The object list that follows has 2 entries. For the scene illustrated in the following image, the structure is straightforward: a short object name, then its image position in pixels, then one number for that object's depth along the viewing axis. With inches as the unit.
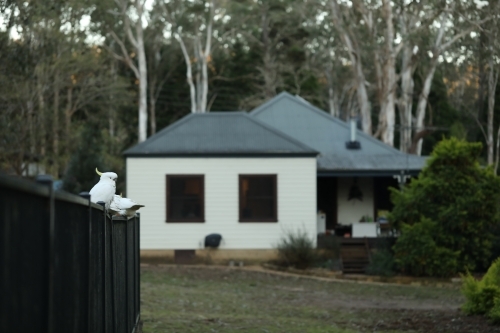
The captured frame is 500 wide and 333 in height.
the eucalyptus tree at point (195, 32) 2085.4
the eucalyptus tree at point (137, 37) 1846.6
